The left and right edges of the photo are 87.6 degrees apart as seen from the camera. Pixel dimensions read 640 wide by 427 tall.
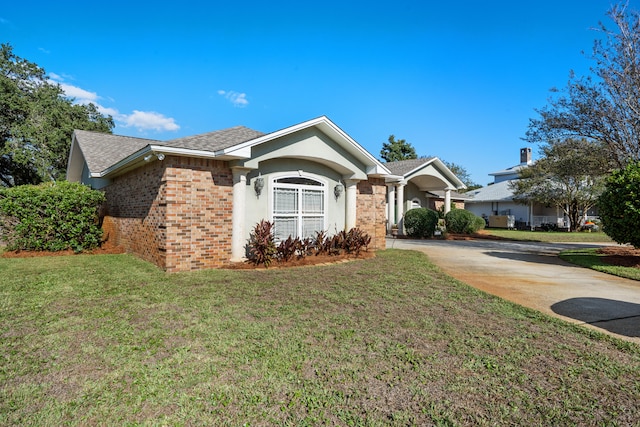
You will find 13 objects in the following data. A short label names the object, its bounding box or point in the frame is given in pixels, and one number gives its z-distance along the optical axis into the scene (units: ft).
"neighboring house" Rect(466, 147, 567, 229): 102.83
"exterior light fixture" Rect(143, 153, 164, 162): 25.03
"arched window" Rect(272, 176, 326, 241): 31.86
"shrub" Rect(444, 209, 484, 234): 69.21
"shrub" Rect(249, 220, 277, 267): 28.35
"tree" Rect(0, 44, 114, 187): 75.10
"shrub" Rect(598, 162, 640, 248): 29.27
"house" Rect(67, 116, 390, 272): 26.40
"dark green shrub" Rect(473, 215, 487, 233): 70.72
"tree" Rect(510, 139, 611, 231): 84.94
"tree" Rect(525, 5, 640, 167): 36.27
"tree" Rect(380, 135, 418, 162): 145.69
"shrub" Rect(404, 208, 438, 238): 61.00
